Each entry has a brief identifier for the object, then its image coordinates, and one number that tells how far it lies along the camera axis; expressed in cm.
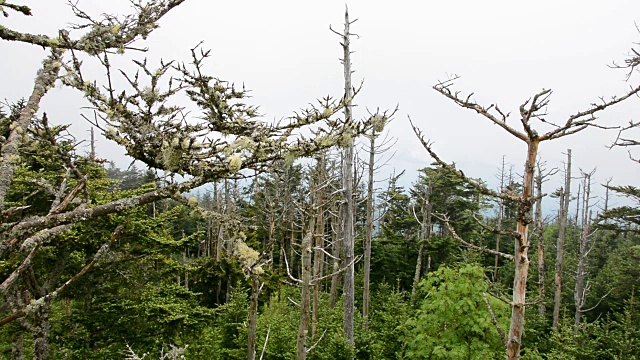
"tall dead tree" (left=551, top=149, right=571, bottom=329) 1653
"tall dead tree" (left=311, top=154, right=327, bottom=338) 790
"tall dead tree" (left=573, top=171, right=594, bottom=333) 1552
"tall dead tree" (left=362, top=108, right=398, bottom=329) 1445
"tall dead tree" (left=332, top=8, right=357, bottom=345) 916
